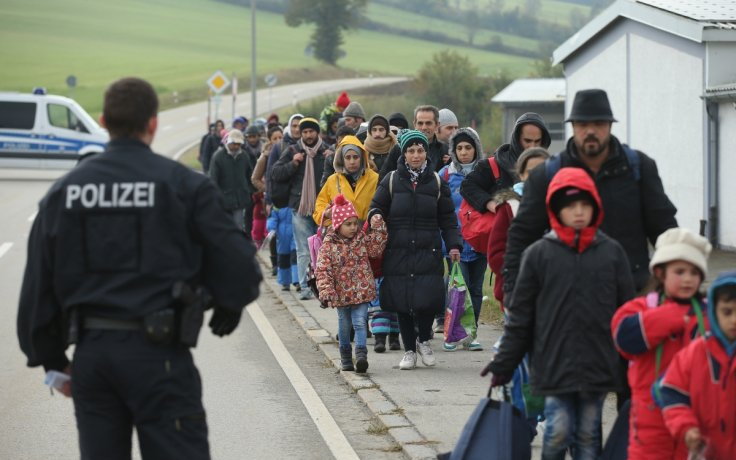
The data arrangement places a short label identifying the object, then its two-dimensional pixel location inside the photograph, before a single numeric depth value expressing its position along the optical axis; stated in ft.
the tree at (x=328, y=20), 351.87
